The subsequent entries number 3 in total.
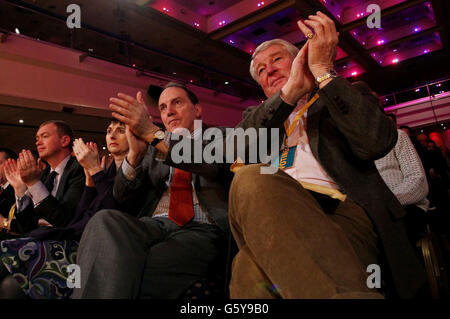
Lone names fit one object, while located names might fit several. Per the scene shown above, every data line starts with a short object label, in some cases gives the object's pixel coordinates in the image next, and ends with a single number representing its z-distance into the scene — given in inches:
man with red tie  35.2
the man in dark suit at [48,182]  65.5
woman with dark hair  43.6
